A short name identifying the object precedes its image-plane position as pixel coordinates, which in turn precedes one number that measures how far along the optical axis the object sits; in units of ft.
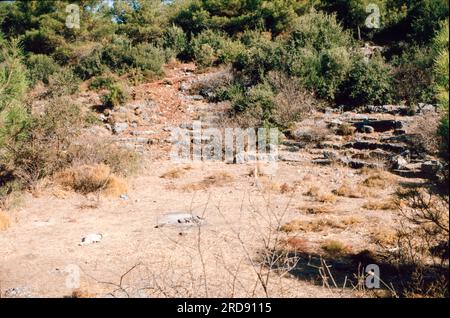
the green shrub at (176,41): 63.55
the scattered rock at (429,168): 29.76
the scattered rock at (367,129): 39.96
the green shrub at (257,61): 51.96
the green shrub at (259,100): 45.06
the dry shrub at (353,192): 27.20
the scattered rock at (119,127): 46.26
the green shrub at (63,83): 51.10
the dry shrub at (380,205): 24.06
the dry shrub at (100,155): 32.04
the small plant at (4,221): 22.45
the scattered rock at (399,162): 32.47
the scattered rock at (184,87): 55.15
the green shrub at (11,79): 23.39
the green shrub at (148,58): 58.23
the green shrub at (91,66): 59.36
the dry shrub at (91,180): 28.71
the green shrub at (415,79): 43.80
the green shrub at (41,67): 57.52
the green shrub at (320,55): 48.21
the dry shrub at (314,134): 40.45
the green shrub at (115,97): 50.72
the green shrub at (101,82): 56.49
